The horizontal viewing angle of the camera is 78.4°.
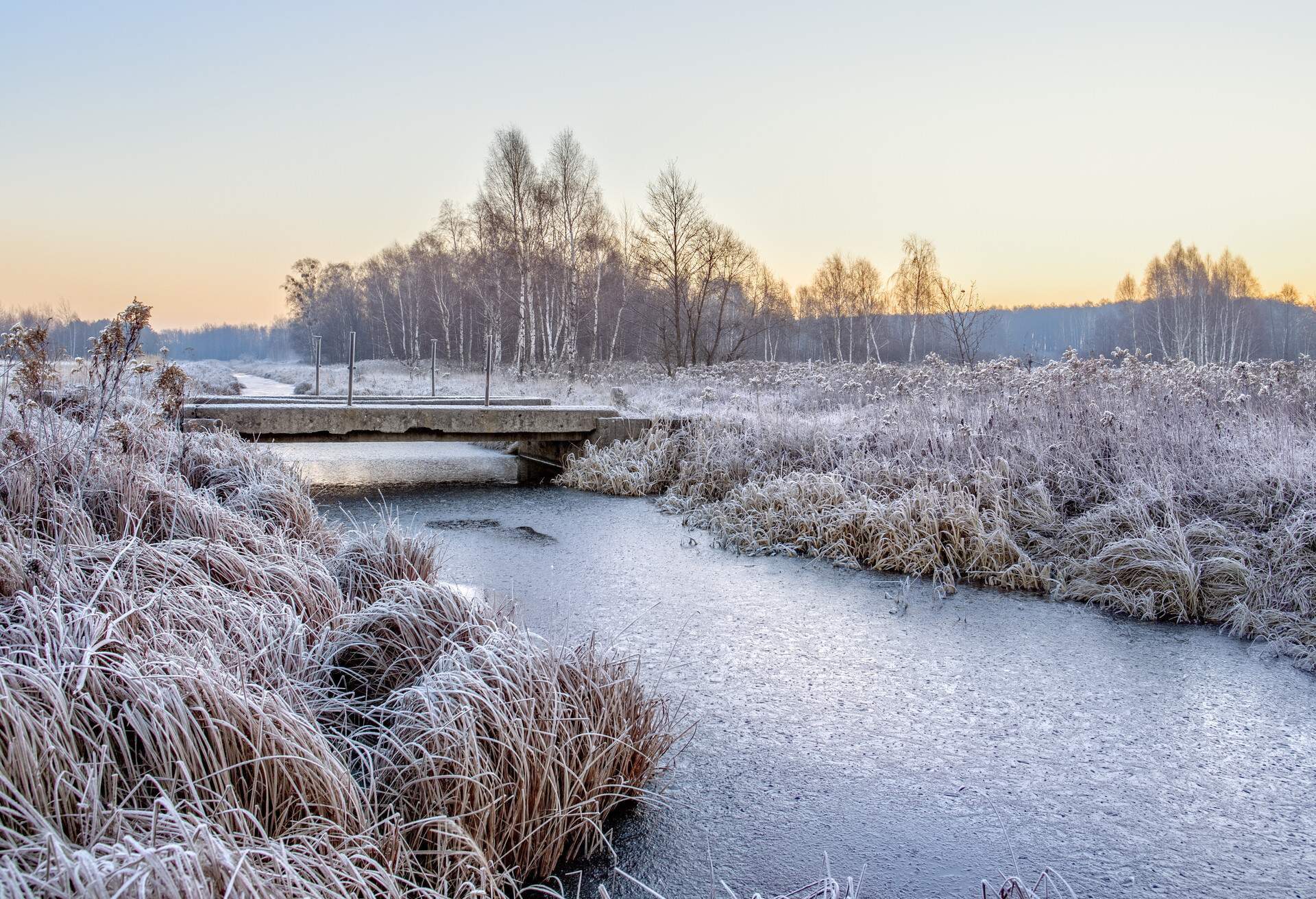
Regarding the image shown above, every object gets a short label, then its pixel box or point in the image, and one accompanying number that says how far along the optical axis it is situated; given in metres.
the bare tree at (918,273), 32.97
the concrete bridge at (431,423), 9.38
